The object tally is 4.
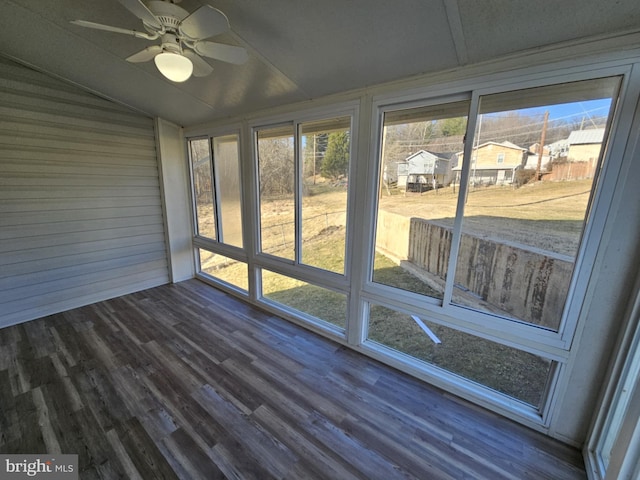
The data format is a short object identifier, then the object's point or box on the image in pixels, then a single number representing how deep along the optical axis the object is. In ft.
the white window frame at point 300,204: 7.75
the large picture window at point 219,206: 11.93
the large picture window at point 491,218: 5.13
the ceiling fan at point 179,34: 4.30
